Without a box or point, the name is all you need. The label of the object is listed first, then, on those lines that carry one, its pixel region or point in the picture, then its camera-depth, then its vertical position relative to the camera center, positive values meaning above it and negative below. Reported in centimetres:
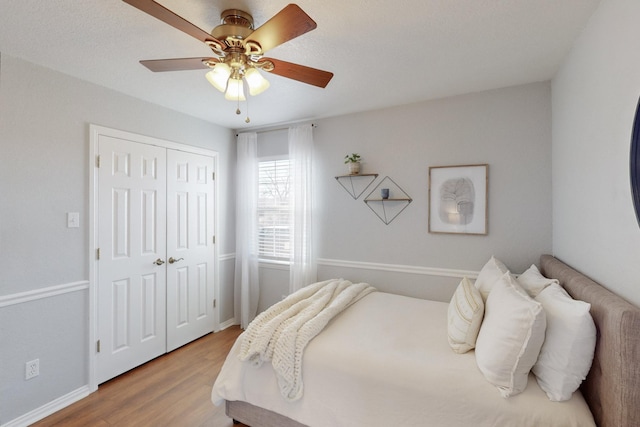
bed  118 -86
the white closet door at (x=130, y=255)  261 -39
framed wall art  268 +14
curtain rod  369 +107
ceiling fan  124 +82
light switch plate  238 -4
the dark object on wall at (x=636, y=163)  117 +21
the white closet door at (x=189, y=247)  317 -38
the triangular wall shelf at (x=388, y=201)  304 +14
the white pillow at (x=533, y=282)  178 -43
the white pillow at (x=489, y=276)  202 -44
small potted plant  317 +54
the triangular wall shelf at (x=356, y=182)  321 +35
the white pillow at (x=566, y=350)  130 -61
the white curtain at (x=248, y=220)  380 -8
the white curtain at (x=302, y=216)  343 -2
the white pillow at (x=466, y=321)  169 -63
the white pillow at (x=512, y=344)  137 -62
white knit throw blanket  179 -78
